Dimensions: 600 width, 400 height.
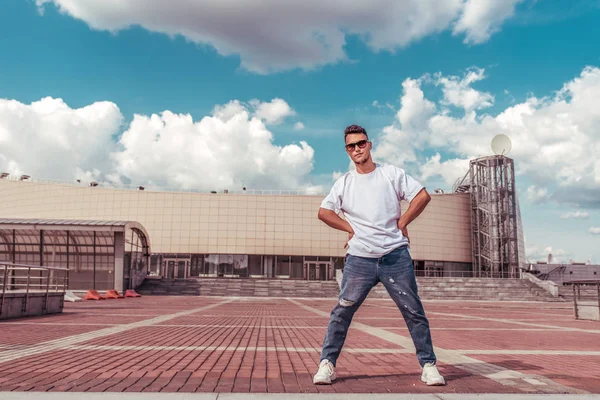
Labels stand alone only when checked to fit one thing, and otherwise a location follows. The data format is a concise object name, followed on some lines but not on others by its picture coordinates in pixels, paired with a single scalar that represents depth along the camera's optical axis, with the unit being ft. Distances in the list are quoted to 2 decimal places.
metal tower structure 168.76
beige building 173.17
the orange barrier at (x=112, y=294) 75.66
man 12.09
